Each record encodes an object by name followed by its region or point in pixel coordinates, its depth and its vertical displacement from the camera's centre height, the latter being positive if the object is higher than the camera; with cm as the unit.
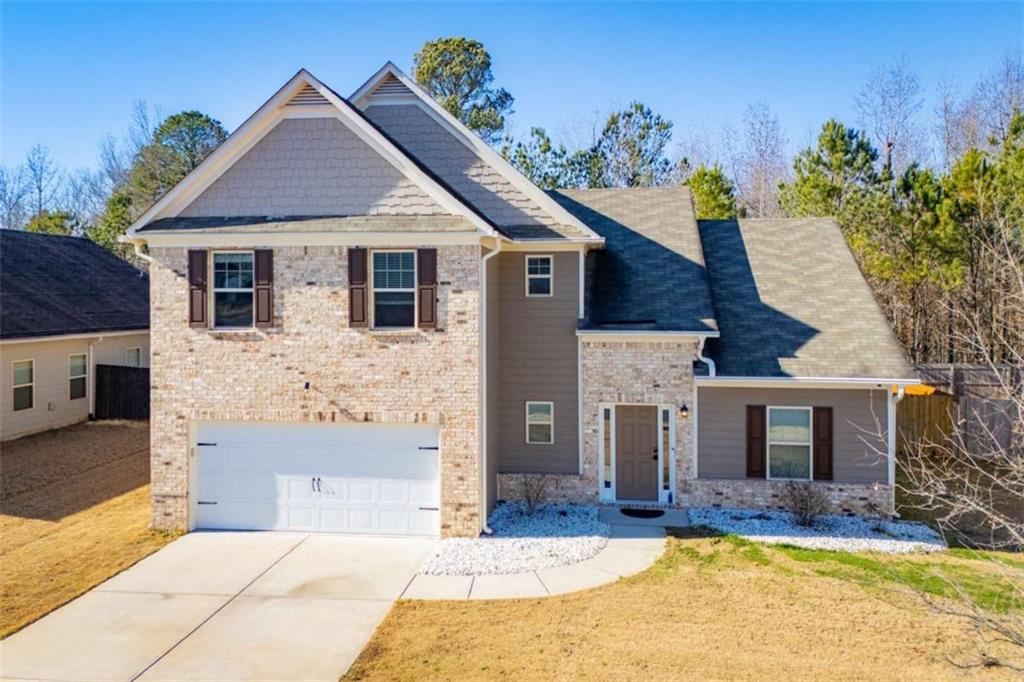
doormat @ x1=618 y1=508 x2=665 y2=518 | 1340 -327
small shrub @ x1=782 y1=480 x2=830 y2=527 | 1291 -296
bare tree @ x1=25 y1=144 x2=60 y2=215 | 4819 +1181
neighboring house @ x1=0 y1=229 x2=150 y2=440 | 1923 +61
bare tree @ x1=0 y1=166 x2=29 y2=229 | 4819 +1052
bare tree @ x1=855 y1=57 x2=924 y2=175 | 3161 +1087
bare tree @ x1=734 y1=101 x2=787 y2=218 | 3759 +1041
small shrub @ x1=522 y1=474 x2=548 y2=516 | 1370 -290
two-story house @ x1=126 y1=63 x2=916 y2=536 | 1202 -32
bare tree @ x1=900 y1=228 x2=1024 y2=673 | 627 -318
